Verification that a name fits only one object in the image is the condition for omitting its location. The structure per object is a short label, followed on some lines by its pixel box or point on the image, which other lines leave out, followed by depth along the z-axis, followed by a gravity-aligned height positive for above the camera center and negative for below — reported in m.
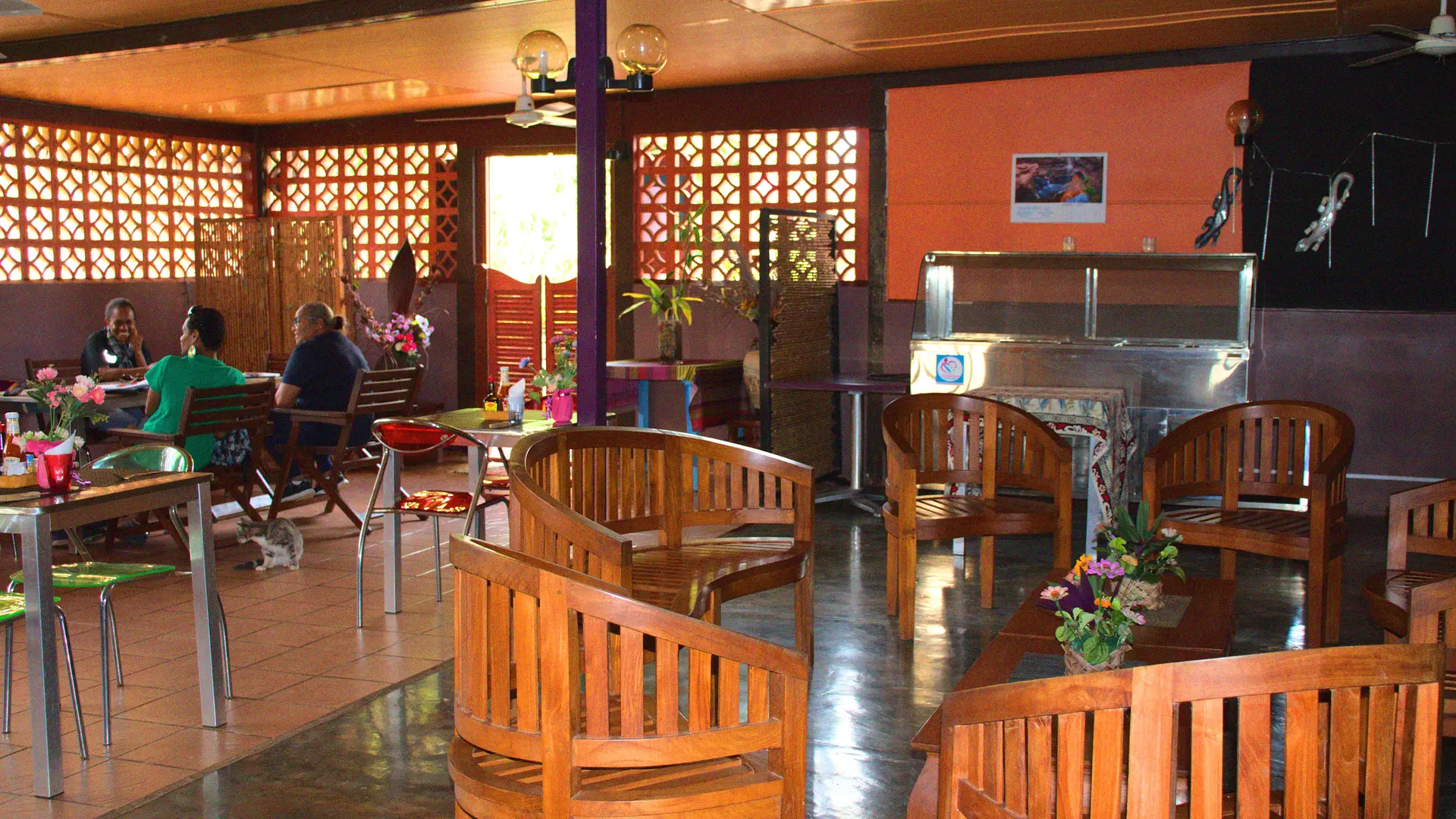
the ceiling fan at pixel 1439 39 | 4.87 +0.92
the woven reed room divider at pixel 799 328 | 7.23 -0.24
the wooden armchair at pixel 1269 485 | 4.51 -0.74
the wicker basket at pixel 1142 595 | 3.14 -0.78
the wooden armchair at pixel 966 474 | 4.75 -0.73
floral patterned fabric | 5.54 -0.56
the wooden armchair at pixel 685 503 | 3.66 -0.67
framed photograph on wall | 7.61 +0.58
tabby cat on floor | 5.87 -1.13
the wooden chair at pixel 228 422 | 5.94 -0.63
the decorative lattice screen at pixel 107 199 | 9.13 +0.67
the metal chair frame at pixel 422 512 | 4.79 -0.76
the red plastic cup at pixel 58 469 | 3.46 -0.48
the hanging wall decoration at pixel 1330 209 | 7.11 +0.42
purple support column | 4.76 +0.25
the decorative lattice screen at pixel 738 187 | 8.45 +0.67
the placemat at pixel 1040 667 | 2.97 -0.88
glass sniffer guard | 6.50 -0.21
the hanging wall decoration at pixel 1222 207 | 7.29 +0.44
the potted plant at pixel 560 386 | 5.22 -0.42
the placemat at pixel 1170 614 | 3.44 -0.88
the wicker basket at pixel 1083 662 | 2.87 -0.83
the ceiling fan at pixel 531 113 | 6.25 +0.84
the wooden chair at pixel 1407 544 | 3.71 -0.76
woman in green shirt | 6.16 -0.41
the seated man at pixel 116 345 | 7.99 -0.35
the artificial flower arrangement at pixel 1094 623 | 2.82 -0.73
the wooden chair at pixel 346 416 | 6.71 -0.66
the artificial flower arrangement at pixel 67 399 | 3.70 -0.33
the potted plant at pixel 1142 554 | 3.19 -0.70
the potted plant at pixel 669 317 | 8.22 -0.19
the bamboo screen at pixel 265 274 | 9.76 +0.11
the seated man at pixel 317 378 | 6.87 -0.47
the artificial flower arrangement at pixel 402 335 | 8.84 -0.33
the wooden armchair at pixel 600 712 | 2.12 -0.72
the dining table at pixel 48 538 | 3.24 -0.66
